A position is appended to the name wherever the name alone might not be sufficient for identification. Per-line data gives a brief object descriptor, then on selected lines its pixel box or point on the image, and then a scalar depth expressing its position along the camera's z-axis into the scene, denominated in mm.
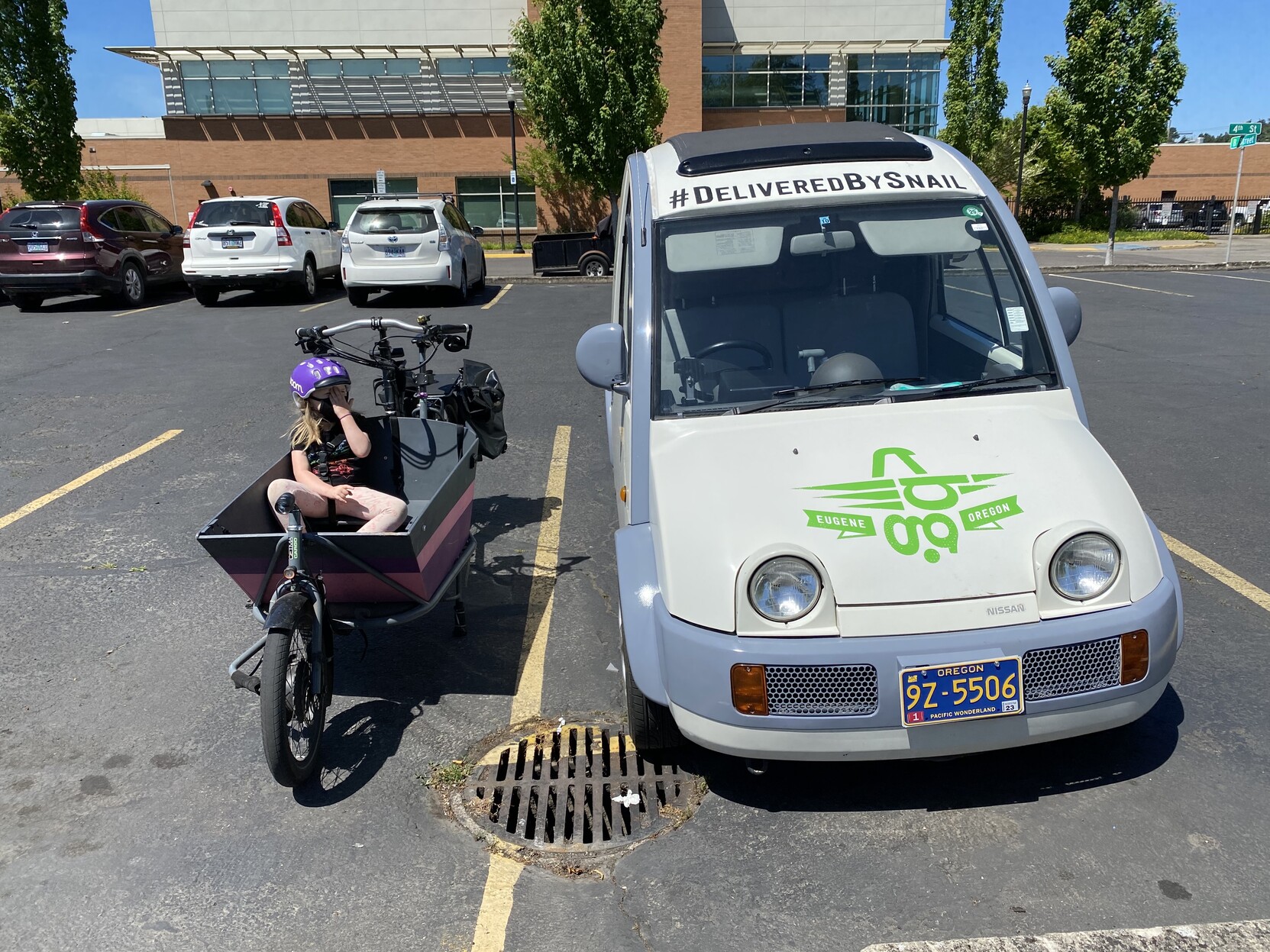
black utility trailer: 22859
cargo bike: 3340
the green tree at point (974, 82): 42438
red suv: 15664
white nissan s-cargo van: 2920
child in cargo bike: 4195
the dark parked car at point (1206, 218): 40938
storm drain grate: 3238
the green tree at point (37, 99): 23844
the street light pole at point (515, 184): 32291
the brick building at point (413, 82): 36656
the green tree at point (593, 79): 28422
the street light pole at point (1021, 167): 34059
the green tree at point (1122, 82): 23344
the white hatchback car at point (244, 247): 16203
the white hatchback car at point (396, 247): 15609
